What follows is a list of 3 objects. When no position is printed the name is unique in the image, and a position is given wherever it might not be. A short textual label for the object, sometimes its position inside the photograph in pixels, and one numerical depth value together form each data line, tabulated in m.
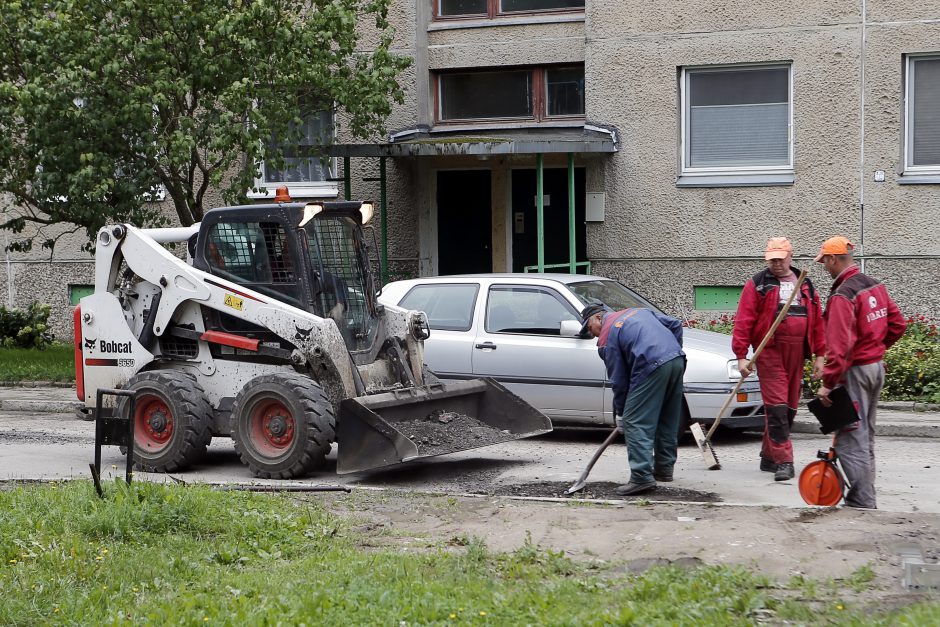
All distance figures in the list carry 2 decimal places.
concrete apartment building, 15.85
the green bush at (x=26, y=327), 18.88
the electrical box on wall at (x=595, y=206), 17.22
